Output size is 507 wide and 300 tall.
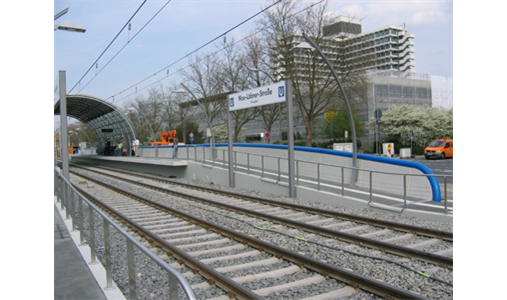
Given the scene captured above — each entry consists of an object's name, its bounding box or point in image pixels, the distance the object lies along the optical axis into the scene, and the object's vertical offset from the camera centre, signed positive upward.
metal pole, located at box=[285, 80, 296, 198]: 13.48 +0.09
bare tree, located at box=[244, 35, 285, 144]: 31.52 +6.42
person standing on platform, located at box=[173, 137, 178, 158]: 25.37 -0.30
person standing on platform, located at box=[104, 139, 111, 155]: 41.16 -0.46
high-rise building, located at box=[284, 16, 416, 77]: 28.98 +6.56
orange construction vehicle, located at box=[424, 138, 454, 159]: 36.31 -0.92
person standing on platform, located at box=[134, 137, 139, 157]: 33.88 -0.28
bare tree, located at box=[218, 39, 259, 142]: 35.91 +6.06
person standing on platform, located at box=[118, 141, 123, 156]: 38.17 -0.49
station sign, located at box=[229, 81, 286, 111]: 14.30 +1.72
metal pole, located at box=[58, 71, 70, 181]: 12.45 +0.72
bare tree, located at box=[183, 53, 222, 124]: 42.56 +6.32
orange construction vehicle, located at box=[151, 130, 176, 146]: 47.28 +0.64
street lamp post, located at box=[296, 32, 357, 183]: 12.95 -0.20
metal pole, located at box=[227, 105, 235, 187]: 17.28 -0.28
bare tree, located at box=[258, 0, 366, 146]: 29.03 +6.89
